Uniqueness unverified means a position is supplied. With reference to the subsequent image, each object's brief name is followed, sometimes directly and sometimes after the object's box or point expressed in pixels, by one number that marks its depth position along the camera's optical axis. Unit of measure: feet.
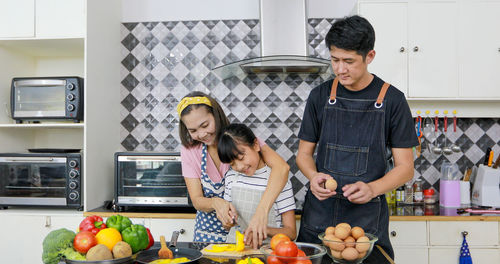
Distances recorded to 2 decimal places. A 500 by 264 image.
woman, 5.78
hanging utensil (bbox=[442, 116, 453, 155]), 10.02
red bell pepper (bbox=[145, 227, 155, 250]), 4.70
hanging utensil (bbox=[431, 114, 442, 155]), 9.94
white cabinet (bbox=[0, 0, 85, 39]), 9.11
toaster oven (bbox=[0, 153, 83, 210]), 8.99
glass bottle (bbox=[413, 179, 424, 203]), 9.82
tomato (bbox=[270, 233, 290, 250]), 4.01
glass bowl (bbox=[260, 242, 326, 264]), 3.74
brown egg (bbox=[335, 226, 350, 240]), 4.16
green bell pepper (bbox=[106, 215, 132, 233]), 4.50
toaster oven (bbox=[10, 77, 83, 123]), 9.26
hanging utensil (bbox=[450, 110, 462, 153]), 9.97
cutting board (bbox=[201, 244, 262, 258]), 4.44
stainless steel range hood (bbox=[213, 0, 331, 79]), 9.05
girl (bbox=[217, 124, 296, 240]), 5.78
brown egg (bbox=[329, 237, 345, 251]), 4.07
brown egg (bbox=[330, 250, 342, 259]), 4.12
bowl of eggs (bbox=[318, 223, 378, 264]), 4.06
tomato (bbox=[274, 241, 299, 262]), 3.75
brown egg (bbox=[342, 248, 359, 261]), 4.05
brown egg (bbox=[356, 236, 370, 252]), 4.03
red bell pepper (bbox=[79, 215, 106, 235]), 4.47
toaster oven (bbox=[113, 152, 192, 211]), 9.12
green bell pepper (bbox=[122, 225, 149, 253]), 4.40
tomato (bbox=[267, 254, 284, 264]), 3.77
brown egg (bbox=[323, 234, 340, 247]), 4.13
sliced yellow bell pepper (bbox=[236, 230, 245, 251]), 4.53
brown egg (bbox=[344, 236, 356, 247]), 4.06
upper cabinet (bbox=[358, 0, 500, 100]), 9.19
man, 5.63
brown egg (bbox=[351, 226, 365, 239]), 4.16
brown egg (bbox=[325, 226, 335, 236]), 4.27
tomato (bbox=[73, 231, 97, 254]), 4.18
